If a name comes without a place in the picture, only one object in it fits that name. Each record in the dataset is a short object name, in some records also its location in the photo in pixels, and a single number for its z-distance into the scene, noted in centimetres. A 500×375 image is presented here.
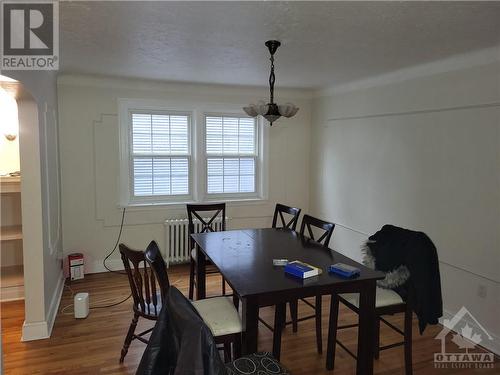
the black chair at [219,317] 224
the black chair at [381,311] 251
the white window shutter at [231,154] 506
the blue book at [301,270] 231
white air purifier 342
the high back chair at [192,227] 373
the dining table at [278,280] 214
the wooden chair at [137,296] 241
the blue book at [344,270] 233
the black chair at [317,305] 297
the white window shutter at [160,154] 473
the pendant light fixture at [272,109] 279
